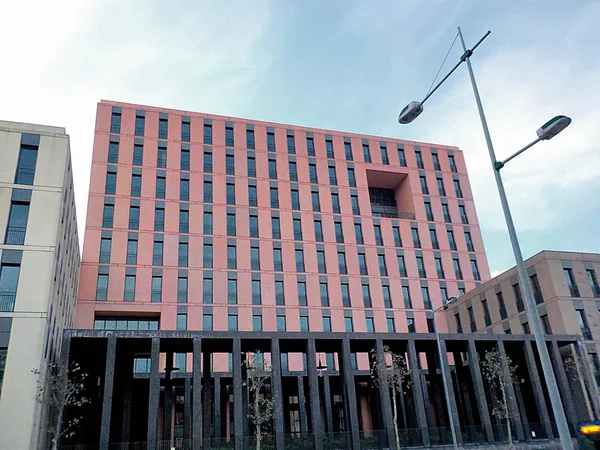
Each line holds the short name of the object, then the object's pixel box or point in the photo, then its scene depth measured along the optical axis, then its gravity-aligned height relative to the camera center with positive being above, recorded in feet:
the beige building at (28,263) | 85.97 +31.98
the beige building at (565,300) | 138.21 +29.60
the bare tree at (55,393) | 88.63 +10.12
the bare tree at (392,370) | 116.17 +13.02
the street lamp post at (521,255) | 35.88 +12.04
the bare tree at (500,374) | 122.62 +10.53
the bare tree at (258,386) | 108.52 +11.02
